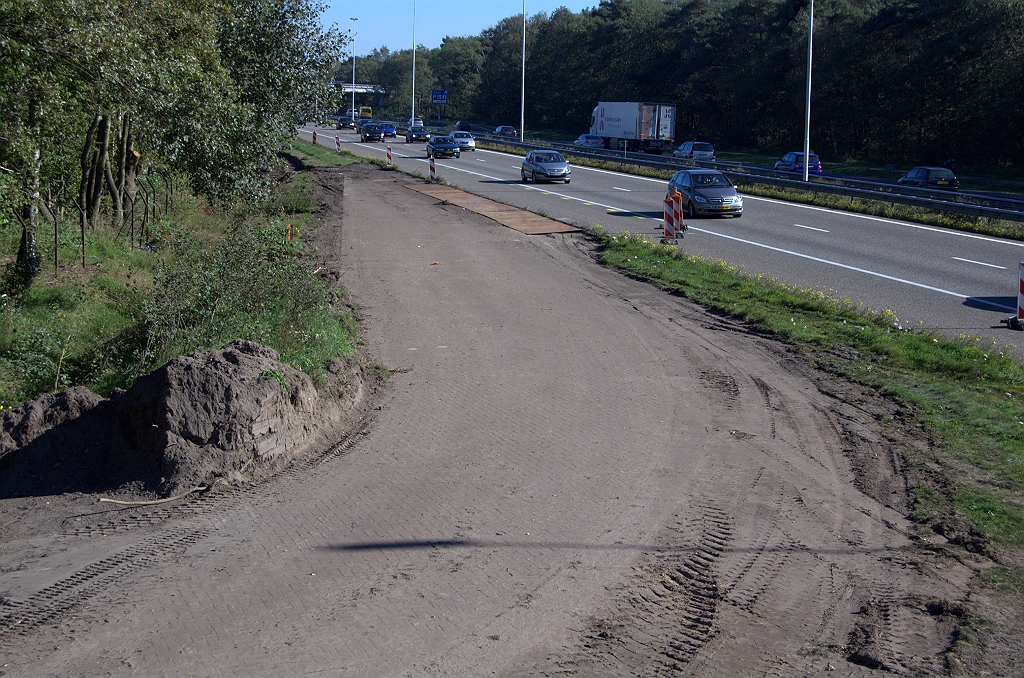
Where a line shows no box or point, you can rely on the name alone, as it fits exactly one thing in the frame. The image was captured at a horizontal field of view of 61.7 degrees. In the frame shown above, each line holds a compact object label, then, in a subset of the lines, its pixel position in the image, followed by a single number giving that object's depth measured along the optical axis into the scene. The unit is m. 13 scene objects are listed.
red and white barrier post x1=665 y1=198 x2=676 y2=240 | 21.77
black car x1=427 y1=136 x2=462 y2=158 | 54.25
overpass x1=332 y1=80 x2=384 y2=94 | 129.12
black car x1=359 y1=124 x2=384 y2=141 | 74.69
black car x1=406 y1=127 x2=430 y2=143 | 72.44
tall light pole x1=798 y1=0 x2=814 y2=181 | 34.56
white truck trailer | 63.38
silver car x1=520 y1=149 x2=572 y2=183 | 39.19
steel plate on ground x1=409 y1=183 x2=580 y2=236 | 23.32
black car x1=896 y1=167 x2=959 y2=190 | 38.00
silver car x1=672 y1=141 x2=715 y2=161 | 55.03
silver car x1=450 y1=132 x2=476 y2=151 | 61.50
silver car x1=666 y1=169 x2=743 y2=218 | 27.61
